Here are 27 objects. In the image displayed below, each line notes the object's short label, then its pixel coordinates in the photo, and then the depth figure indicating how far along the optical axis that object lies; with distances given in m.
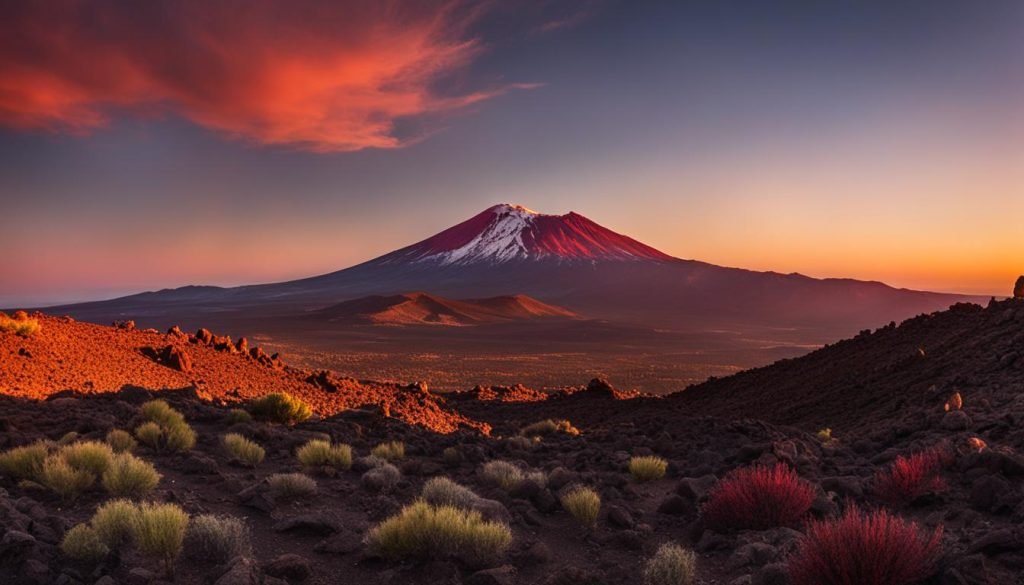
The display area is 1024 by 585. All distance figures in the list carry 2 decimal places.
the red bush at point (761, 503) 5.76
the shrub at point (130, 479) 5.85
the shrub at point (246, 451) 7.83
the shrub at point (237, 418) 9.80
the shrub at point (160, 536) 4.50
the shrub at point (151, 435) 7.86
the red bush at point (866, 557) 3.82
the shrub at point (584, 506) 6.20
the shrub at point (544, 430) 14.06
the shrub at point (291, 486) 6.35
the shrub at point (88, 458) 6.18
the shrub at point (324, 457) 7.74
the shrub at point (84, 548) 4.38
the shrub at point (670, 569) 4.58
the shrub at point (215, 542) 4.68
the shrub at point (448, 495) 6.19
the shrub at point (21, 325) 13.64
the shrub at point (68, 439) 7.28
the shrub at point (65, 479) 5.67
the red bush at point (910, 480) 6.26
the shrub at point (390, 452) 8.88
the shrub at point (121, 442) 7.41
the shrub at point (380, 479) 7.01
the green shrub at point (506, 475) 7.25
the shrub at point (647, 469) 8.47
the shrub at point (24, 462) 6.10
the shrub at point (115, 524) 4.59
